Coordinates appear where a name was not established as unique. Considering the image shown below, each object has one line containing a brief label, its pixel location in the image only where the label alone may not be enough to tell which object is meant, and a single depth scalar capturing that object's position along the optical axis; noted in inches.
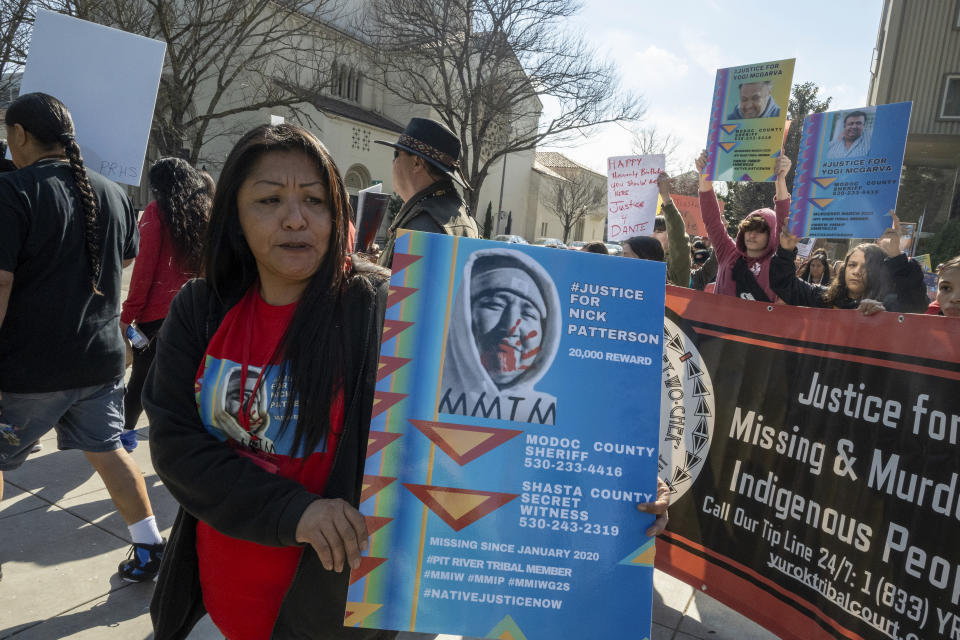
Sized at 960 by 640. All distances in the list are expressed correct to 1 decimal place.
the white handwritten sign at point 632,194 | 236.5
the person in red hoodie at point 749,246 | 172.4
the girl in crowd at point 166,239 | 150.3
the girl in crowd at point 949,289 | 119.0
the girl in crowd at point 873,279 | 174.4
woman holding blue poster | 53.2
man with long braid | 99.0
